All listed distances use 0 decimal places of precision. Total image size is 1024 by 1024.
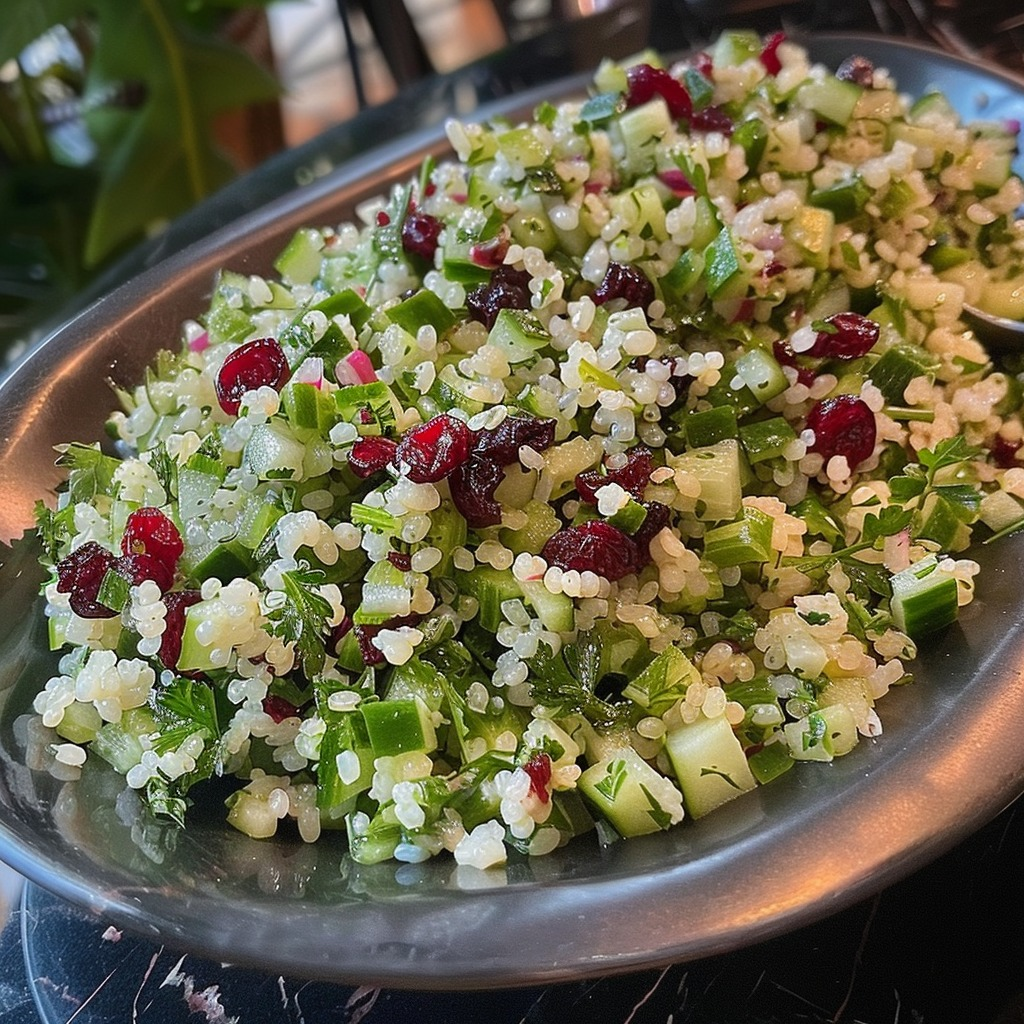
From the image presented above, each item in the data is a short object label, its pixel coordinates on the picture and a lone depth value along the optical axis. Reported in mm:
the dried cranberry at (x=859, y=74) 236
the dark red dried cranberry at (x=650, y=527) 174
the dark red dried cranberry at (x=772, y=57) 251
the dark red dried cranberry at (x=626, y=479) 175
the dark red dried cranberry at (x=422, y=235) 218
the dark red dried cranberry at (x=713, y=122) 228
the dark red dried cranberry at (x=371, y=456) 175
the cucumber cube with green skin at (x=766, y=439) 190
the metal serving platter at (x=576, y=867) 134
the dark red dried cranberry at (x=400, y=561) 170
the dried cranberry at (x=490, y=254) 206
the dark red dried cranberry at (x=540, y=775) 153
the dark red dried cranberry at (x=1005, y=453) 202
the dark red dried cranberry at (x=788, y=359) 198
